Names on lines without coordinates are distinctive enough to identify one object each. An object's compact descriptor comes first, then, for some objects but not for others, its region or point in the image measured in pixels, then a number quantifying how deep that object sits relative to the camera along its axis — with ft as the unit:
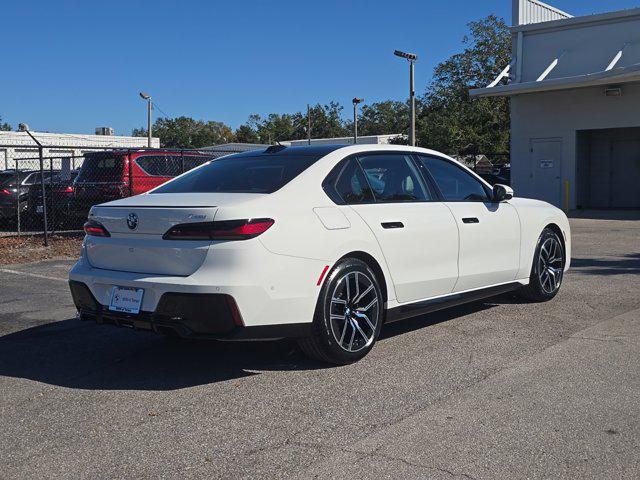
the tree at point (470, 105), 131.64
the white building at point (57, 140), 125.14
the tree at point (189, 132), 312.50
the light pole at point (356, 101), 96.21
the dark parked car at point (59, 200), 50.06
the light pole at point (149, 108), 127.63
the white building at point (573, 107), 76.84
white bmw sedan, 15.52
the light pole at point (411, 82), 81.91
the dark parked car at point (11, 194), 59.11
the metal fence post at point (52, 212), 49.70
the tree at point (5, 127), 320.23
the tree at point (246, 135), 292.81
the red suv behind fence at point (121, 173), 47.78
